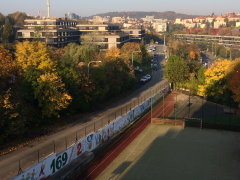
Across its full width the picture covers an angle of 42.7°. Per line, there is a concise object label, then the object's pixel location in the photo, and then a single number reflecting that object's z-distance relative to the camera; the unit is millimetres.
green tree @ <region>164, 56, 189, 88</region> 54844
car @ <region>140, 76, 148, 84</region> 62344
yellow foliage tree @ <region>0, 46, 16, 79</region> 34812
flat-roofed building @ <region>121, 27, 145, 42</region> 120312
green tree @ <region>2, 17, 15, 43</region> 84688
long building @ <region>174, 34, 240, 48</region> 132125
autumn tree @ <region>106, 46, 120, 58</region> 67025
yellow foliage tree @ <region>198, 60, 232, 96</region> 45469
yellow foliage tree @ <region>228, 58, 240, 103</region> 39762
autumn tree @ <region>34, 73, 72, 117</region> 31297
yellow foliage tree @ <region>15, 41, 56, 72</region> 36500
